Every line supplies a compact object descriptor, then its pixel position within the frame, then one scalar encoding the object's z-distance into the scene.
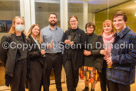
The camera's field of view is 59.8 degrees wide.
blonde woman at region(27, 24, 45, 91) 2.11
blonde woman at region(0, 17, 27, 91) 1.82
